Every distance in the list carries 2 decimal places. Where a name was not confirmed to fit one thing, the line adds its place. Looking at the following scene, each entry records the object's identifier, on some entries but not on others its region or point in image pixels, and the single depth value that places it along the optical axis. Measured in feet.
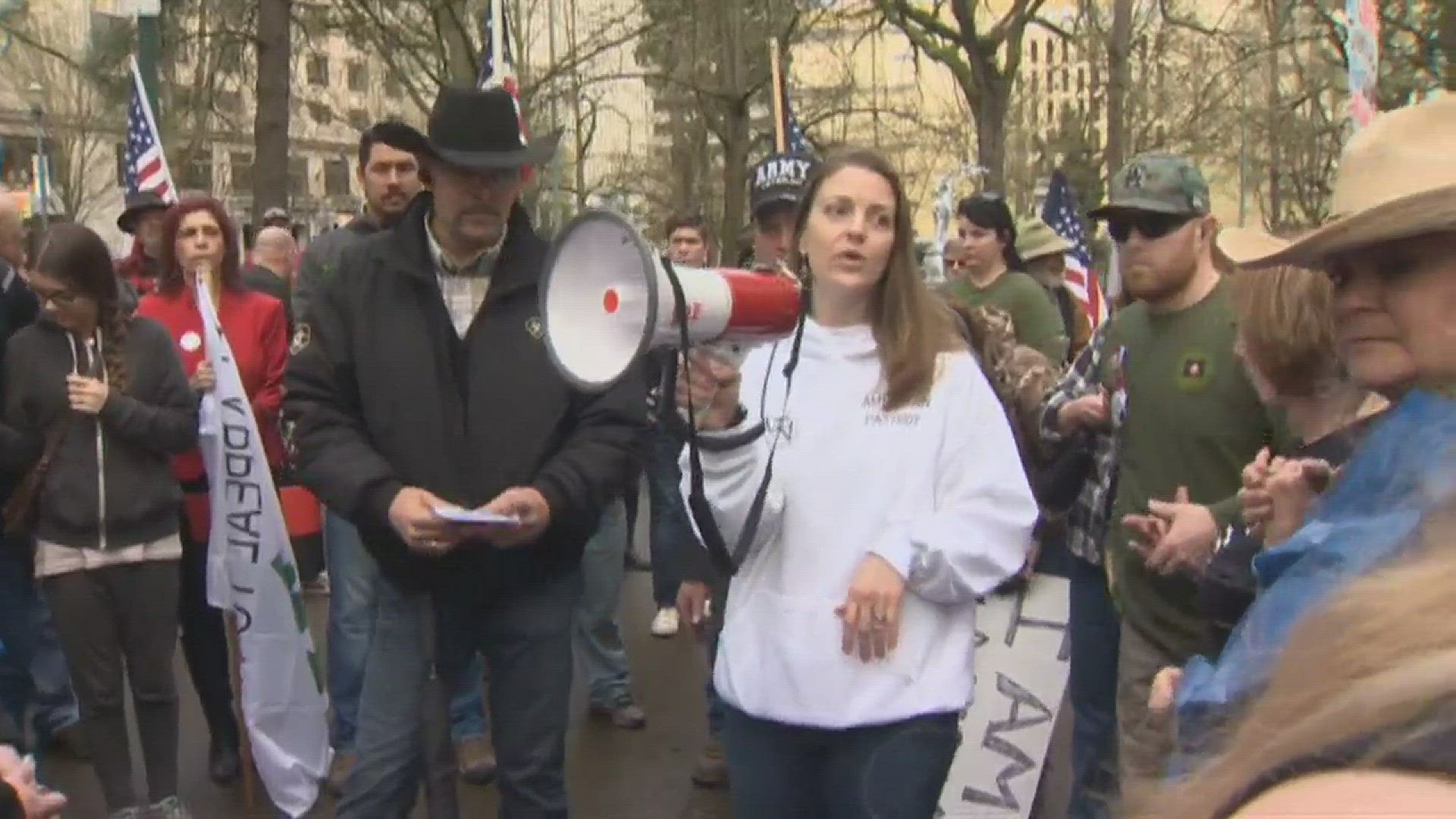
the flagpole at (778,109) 29.14
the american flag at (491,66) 27.17
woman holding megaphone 9.48
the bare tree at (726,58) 78.12
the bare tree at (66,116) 135.44
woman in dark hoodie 14.38
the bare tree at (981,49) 63.36
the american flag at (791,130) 29.69
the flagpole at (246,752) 16.30
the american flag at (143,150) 24.77
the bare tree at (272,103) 39.40
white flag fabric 14.88
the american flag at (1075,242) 33.76
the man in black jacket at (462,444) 11.45
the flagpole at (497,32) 27.81
